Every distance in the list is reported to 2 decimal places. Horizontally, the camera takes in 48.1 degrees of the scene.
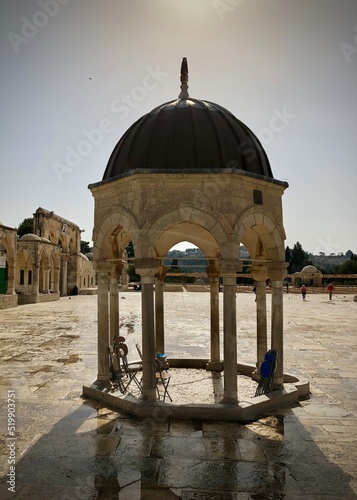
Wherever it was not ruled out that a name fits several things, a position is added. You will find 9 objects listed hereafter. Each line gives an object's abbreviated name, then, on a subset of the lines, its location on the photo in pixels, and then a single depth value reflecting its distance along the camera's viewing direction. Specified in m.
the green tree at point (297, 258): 102.69
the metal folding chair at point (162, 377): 7.95
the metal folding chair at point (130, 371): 8.65
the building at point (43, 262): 31.42
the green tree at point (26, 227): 66.12
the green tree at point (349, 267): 83.61
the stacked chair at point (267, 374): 7.89
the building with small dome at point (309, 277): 56.78
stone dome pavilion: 7.33
